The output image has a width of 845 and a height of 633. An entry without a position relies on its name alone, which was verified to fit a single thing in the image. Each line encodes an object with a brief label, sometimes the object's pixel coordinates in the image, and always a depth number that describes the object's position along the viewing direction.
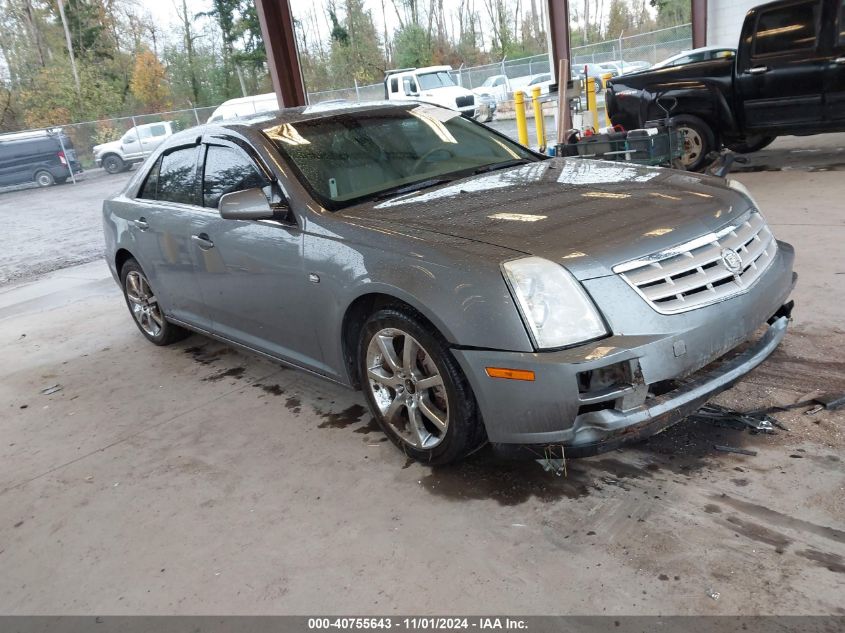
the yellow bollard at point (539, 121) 10.83
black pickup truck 7.65
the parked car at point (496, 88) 13.99
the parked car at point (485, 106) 14.41
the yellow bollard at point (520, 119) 11.16
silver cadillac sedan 2.32
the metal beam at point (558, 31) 11.31
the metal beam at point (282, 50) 8.97
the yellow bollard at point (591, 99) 11.27
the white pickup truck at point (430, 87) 13.57
